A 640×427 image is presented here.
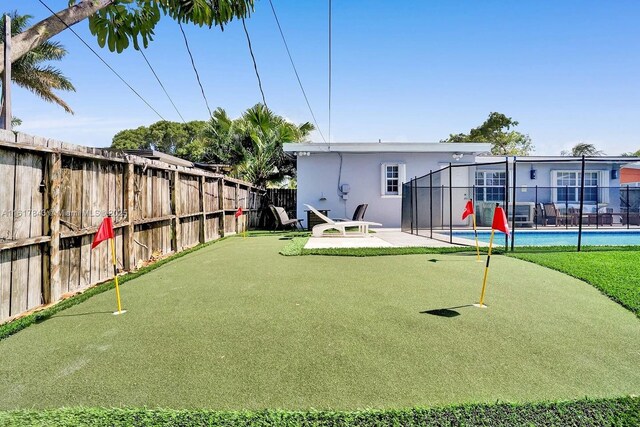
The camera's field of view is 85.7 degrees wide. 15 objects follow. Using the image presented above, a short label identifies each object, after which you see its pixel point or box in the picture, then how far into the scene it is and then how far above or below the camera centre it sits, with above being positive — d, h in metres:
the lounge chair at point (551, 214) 13.55 -0.14
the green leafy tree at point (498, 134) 30.64 +7.07
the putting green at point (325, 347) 2.01 -1.05
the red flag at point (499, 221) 4.09 -0.13
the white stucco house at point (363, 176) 14.25 +1.42
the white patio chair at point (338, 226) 10.37 -0.48
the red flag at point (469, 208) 6.85 +0.05
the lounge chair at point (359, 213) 12.05 -0.10
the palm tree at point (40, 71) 16.20 +6.70
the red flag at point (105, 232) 3.56 -0.23
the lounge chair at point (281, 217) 12.27 -0.26
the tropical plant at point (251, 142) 17.33 +3.47
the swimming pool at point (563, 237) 10.08 -0.86
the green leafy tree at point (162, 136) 39.97 +8.71
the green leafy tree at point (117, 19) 3.08 +1.76
